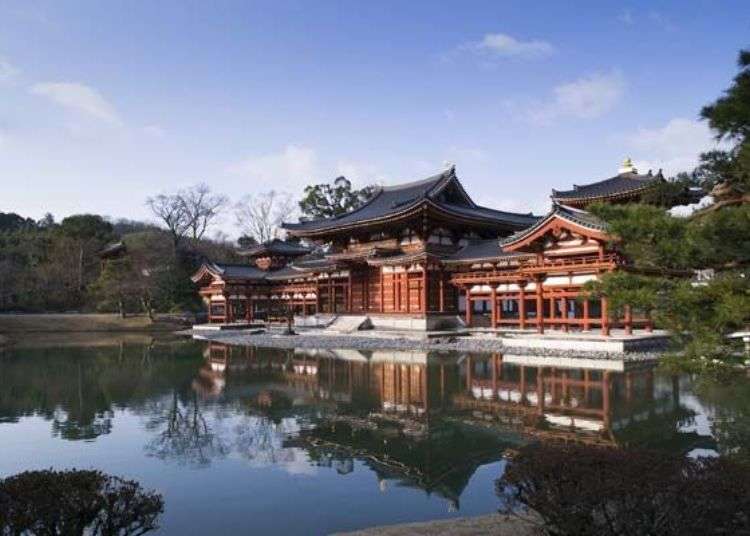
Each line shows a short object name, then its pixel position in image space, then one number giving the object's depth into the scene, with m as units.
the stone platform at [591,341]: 20.89
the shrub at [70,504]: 3.88
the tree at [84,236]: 55.13
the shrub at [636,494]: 3.96
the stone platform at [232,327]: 42.24
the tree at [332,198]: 67.38
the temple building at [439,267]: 24.47
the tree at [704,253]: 5.30
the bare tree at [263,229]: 74.62
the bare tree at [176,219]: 61.84
